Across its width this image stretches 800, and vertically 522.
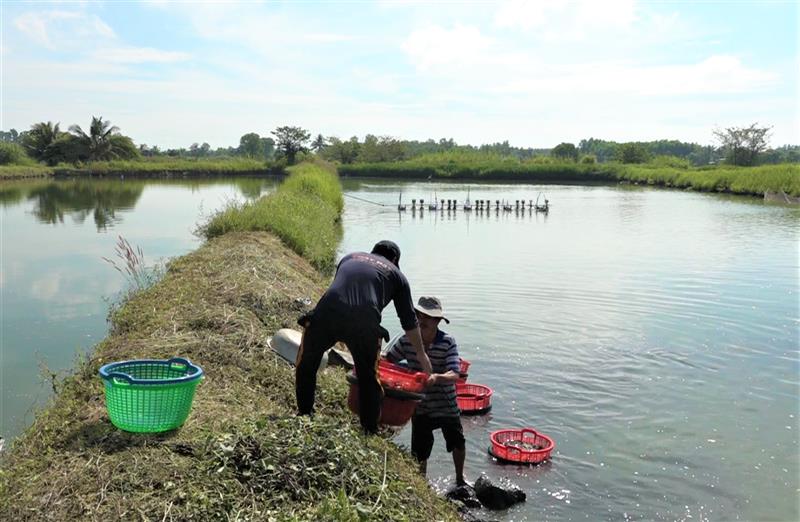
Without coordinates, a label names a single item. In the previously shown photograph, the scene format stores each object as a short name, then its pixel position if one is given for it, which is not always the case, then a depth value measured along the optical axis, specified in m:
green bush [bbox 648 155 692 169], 76.62
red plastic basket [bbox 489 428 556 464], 6.14
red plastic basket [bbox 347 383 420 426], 4.54
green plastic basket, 3.81
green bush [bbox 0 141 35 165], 64.14
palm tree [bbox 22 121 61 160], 66.38
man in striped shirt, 4.77
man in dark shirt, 4.18
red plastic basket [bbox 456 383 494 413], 7.24
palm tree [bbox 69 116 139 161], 66.06
